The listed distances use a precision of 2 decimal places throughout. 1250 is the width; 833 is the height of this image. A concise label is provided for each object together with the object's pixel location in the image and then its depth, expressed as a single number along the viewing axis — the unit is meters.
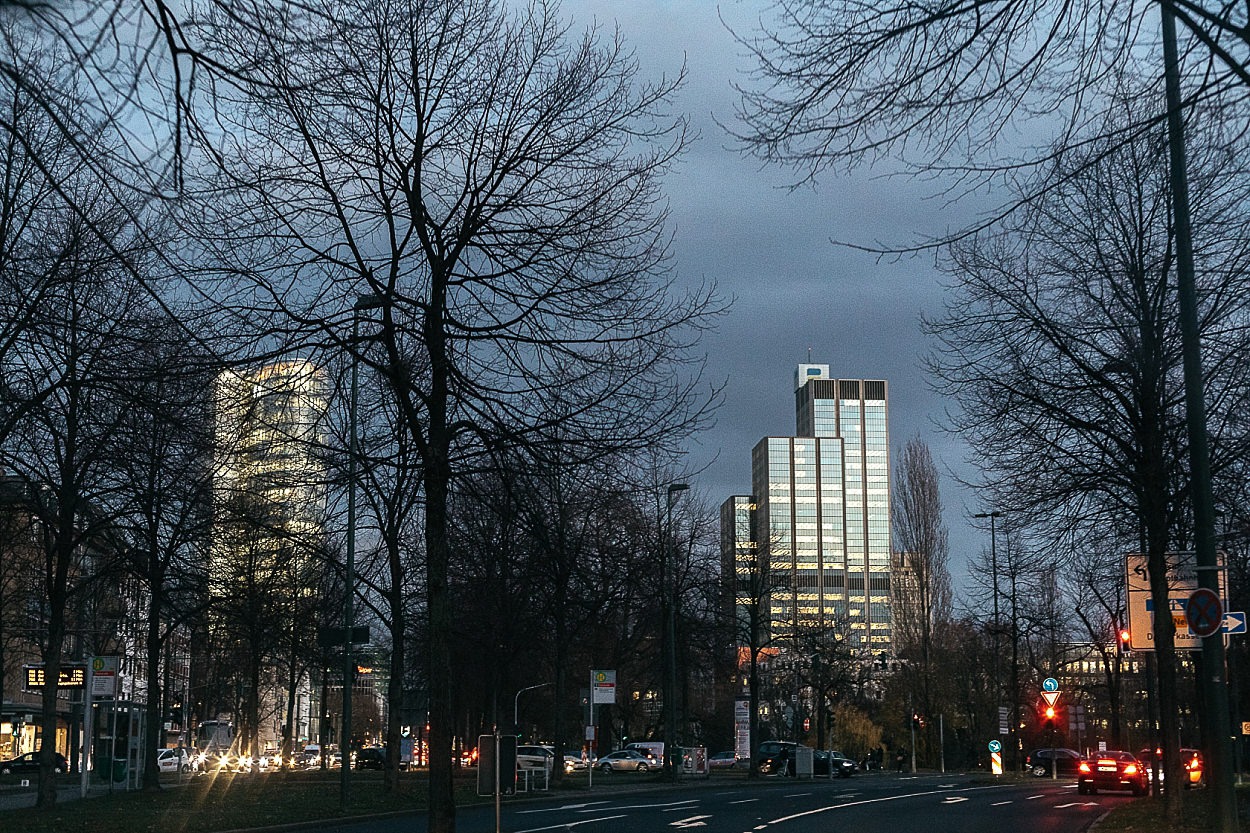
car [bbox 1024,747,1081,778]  64.81
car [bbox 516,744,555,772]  40.28
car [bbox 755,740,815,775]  62.06
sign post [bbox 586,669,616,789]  40.28
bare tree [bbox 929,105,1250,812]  19.91
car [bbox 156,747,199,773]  69.14
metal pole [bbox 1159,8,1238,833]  14.22
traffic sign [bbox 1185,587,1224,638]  14.59
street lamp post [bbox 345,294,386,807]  26.62
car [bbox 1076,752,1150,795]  41.69
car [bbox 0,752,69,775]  64.25
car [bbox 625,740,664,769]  70.81
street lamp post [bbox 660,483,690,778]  46.03
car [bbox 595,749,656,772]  66.88
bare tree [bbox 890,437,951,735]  77.09
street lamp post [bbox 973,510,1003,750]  46.20
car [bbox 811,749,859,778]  62.41
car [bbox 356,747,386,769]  75.25
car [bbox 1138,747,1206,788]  41.16
